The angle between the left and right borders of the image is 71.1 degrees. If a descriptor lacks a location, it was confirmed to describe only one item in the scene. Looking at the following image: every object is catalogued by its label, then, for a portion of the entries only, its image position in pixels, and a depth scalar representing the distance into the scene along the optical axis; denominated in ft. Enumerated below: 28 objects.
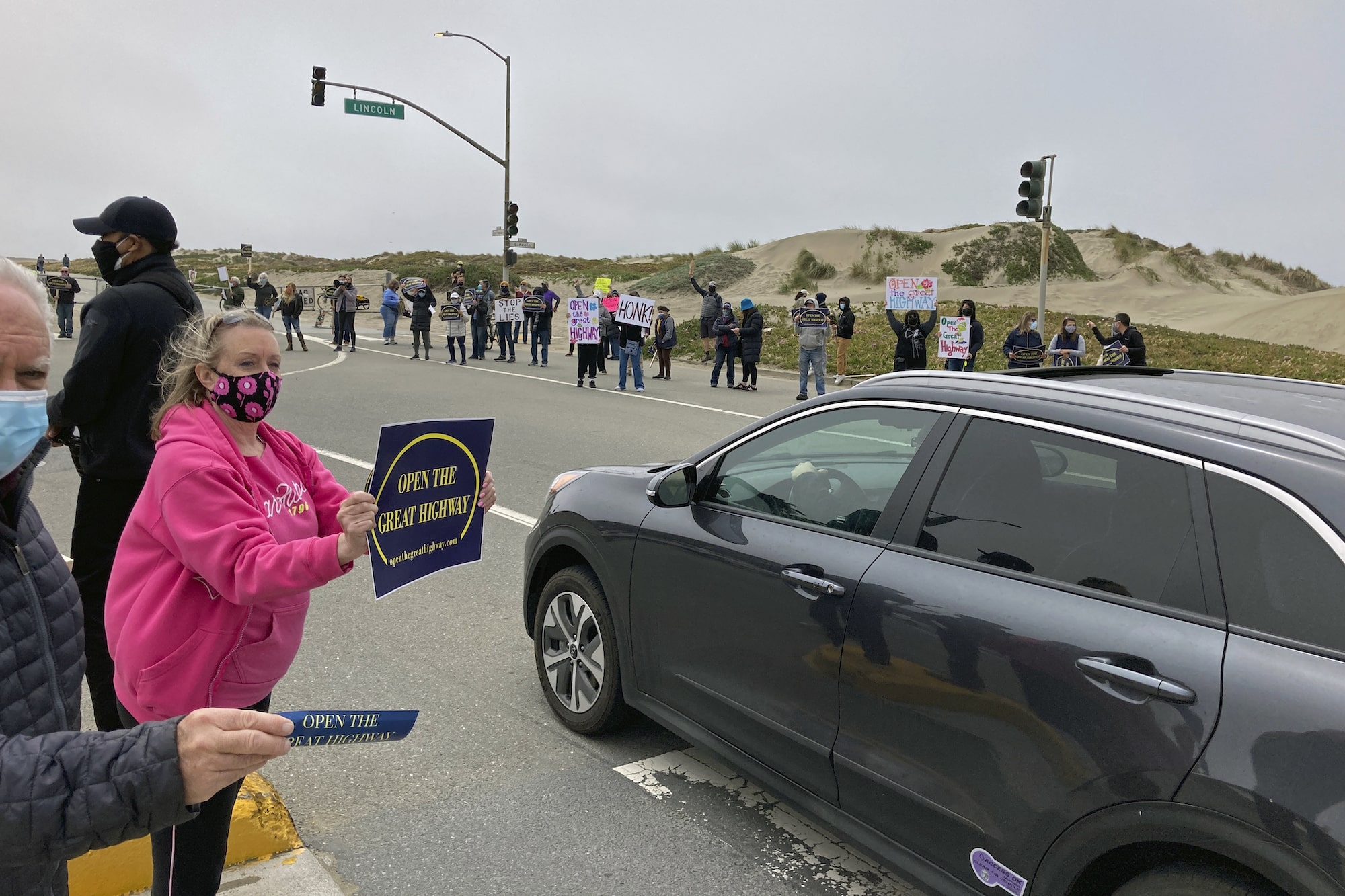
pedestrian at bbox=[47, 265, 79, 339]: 79.25
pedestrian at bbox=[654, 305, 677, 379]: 66.64
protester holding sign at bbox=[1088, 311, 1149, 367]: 48.91
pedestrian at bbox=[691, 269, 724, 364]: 70.44
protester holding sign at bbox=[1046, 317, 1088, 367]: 49.55
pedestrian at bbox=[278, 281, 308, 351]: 76.89
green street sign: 87.97
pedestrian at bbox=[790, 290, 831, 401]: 53.88
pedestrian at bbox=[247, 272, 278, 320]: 80.59
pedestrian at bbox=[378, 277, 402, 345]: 86.43
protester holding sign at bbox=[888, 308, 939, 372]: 52.37
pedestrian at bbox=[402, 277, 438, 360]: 74.84
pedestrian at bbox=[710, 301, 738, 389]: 62.18
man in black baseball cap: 10.85
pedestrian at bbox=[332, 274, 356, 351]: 80.02
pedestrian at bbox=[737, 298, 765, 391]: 61.16
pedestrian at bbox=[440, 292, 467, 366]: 70.54
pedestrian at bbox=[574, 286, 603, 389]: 59.36
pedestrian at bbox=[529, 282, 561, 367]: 74.28
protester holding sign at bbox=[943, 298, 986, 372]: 53.31
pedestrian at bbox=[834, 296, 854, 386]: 67.92
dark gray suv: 6.55
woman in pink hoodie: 6.83
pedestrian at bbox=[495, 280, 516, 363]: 79.08
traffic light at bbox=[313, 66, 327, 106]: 87.51
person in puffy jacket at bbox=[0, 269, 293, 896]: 4.20
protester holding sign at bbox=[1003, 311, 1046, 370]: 48.83
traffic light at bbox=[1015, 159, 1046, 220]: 51.19
